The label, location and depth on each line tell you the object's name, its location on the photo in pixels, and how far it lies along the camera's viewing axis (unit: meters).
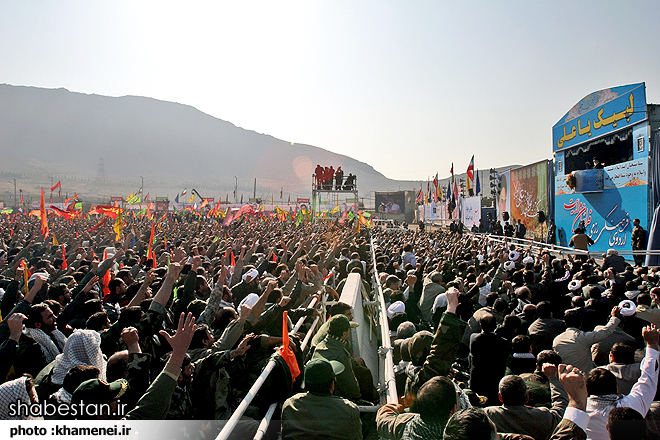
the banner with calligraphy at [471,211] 27.73
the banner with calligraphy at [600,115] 15.63
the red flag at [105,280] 6.66
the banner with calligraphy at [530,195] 22.88
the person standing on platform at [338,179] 31.07
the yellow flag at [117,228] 14.78
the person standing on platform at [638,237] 14.27
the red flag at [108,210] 20.69
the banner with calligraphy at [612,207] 15.66
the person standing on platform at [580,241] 14.93
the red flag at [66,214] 19.40
